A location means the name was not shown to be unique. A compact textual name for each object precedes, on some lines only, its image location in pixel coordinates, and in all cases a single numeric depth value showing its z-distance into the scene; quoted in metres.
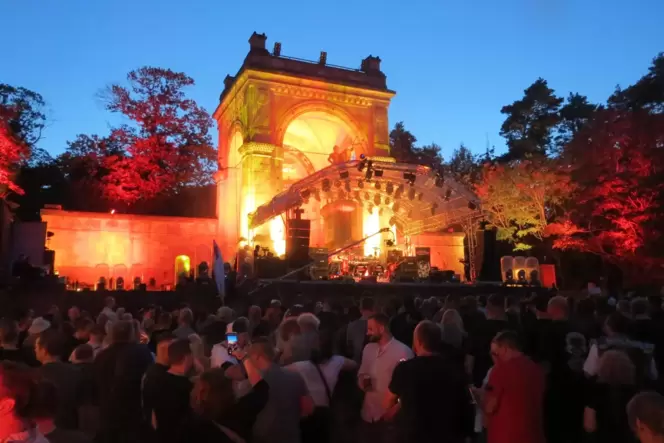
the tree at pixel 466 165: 34.17
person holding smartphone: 5.20
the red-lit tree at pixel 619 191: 22.00
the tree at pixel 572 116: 37.72
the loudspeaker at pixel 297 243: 20.47
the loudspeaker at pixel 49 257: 21.80
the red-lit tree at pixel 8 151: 22.06
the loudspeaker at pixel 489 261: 22.34
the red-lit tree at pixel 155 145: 29.58
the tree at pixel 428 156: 45.12
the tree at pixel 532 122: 37.88
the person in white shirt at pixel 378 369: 4.48
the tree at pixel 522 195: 27.38
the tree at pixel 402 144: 44.42
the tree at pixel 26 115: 32.94
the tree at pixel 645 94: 29.91
